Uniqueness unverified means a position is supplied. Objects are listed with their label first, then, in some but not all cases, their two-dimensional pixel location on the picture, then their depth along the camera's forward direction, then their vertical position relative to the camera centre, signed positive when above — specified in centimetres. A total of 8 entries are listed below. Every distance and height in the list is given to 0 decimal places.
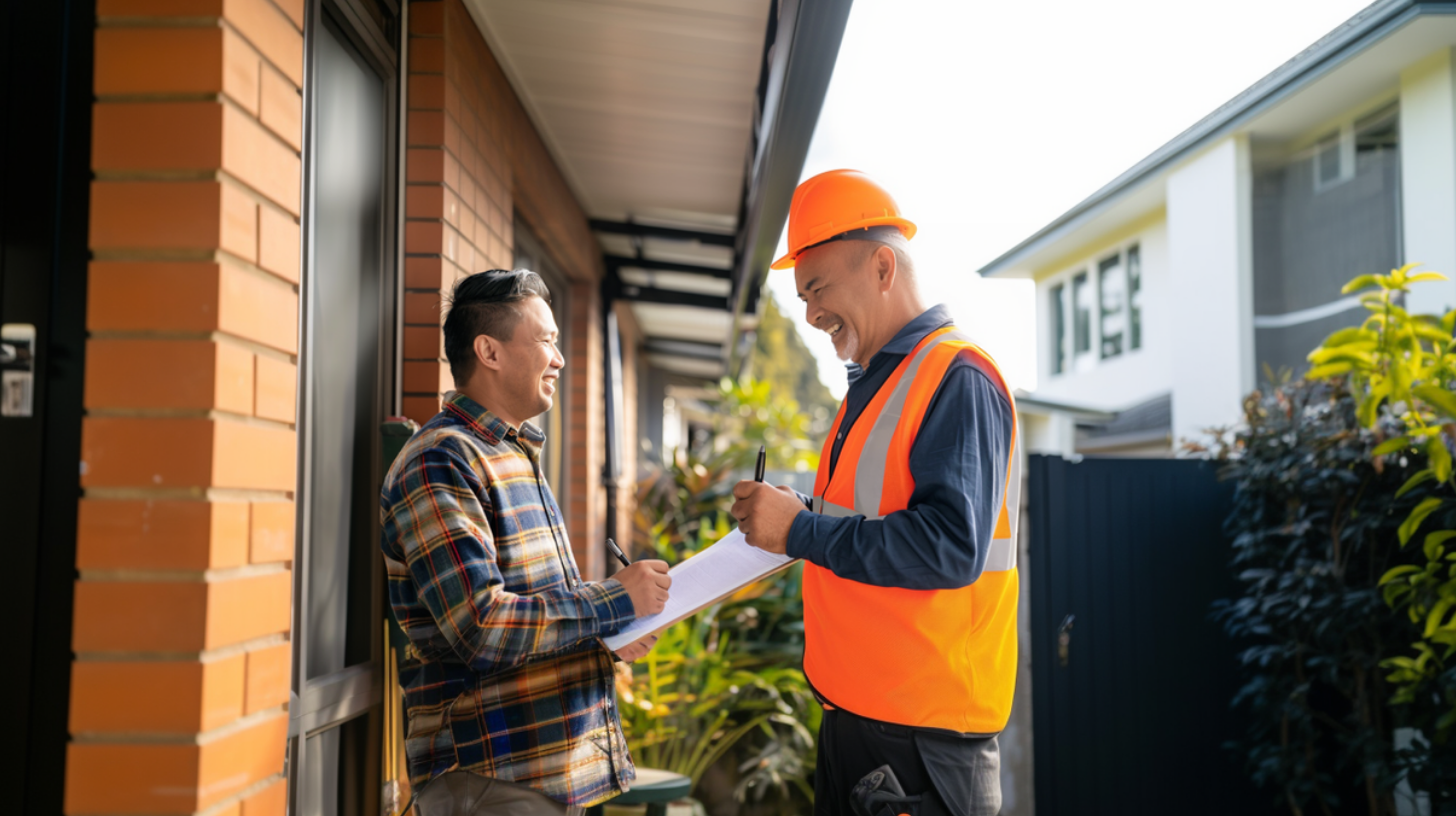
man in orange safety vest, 172 -20
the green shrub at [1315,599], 357 -51
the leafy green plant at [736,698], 434 -109
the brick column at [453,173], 267 +94
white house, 903 +287
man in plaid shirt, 160 -25
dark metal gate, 421 -79
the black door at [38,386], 137 +10
